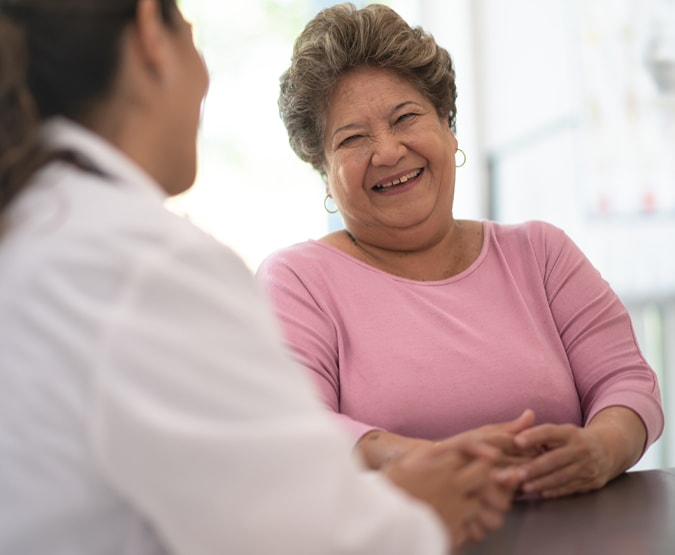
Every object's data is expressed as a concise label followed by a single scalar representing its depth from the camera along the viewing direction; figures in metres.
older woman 1.63
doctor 0.70
